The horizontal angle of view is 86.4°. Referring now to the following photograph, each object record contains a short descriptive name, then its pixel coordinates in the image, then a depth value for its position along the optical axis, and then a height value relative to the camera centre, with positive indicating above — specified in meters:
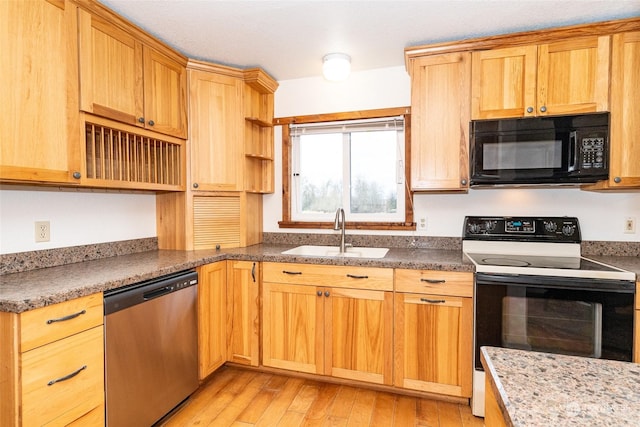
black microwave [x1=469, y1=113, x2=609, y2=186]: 1.99 +0.33
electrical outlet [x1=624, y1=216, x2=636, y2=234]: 2.25 -0.14
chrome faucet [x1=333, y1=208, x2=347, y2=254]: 2.58 -0.16
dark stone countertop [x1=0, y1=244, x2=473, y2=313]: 1.36 -0.35
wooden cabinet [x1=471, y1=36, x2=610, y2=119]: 2.00 +0.76
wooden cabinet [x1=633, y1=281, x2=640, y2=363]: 1.73 -0.65
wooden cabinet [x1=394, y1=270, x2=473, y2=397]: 2.01 -0.78
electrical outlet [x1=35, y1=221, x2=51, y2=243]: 1.87 -0.15
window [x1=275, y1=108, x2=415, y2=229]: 2.73 +0.27
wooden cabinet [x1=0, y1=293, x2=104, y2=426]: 1.25 -0.64
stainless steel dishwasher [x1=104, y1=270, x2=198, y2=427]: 1.60 -0.76
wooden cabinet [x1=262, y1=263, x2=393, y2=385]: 2.15 -0.77
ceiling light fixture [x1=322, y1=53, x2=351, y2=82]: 2.44 +0.99
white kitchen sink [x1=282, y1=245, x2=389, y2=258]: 2.58 -0.37
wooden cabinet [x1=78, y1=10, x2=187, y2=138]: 1.77 +0.74
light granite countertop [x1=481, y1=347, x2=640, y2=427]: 0.58 -0.36
